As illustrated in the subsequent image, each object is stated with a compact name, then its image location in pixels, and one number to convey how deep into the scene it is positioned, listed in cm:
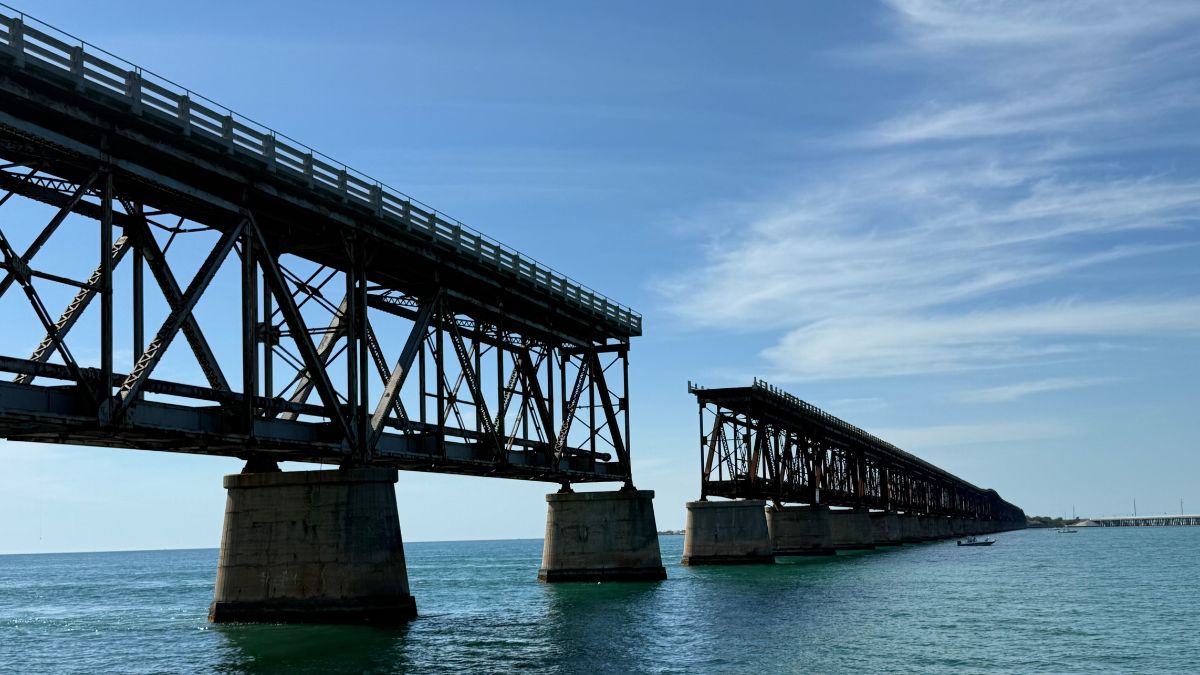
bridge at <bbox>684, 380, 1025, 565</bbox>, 8319
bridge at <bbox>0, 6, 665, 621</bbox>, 2572
